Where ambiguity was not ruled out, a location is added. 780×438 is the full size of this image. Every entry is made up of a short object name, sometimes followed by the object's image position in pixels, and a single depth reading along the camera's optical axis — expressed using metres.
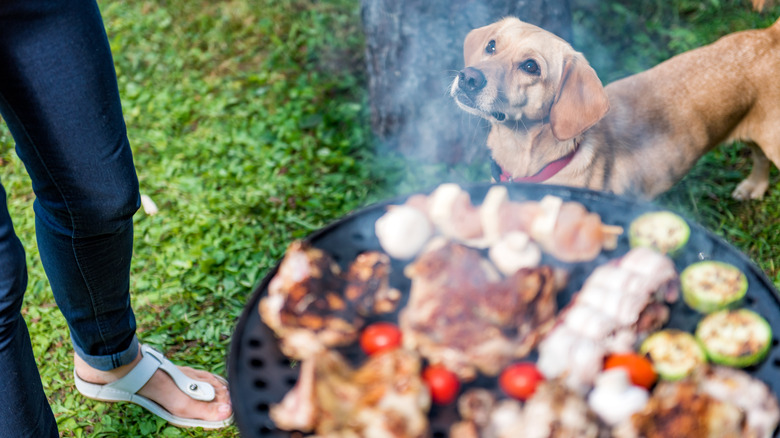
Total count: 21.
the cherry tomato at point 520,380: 0.94
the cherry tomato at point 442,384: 0.94
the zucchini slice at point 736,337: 0.94
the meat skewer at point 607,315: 0.95
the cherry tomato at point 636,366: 0.94
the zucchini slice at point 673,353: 0.94
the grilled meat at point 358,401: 0.89
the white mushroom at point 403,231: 1.03
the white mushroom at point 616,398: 0.91
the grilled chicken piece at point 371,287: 1.00
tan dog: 1.41
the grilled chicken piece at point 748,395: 0.89
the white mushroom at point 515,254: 1.03
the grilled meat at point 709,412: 0.88
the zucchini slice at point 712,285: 0.98
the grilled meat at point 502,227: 1.03
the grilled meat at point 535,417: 0.89
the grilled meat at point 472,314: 0.95
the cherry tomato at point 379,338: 0.97
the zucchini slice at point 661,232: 1.03
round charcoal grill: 0.93
